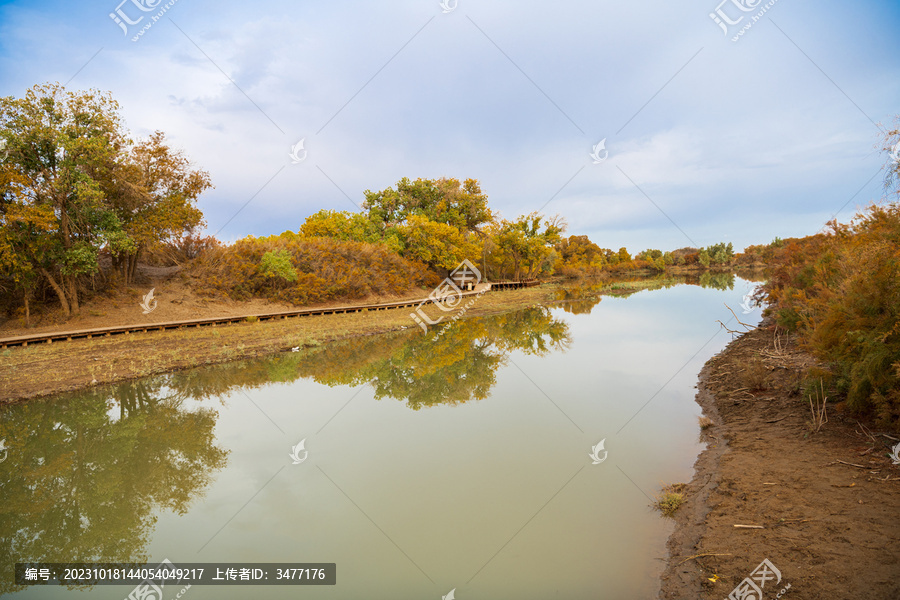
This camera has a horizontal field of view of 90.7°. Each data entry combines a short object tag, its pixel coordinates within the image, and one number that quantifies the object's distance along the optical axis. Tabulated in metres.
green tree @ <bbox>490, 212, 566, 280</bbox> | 48.12
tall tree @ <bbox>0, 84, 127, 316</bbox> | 16.53
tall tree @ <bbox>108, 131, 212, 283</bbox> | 20.42
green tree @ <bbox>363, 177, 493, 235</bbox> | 46.47
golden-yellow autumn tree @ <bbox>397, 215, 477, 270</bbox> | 38.41
